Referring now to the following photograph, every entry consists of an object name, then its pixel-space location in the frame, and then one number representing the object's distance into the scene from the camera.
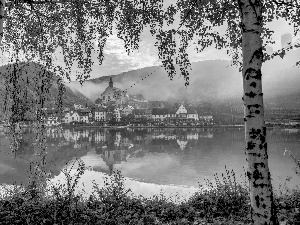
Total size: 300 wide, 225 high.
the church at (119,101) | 181.30
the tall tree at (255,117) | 3.55
